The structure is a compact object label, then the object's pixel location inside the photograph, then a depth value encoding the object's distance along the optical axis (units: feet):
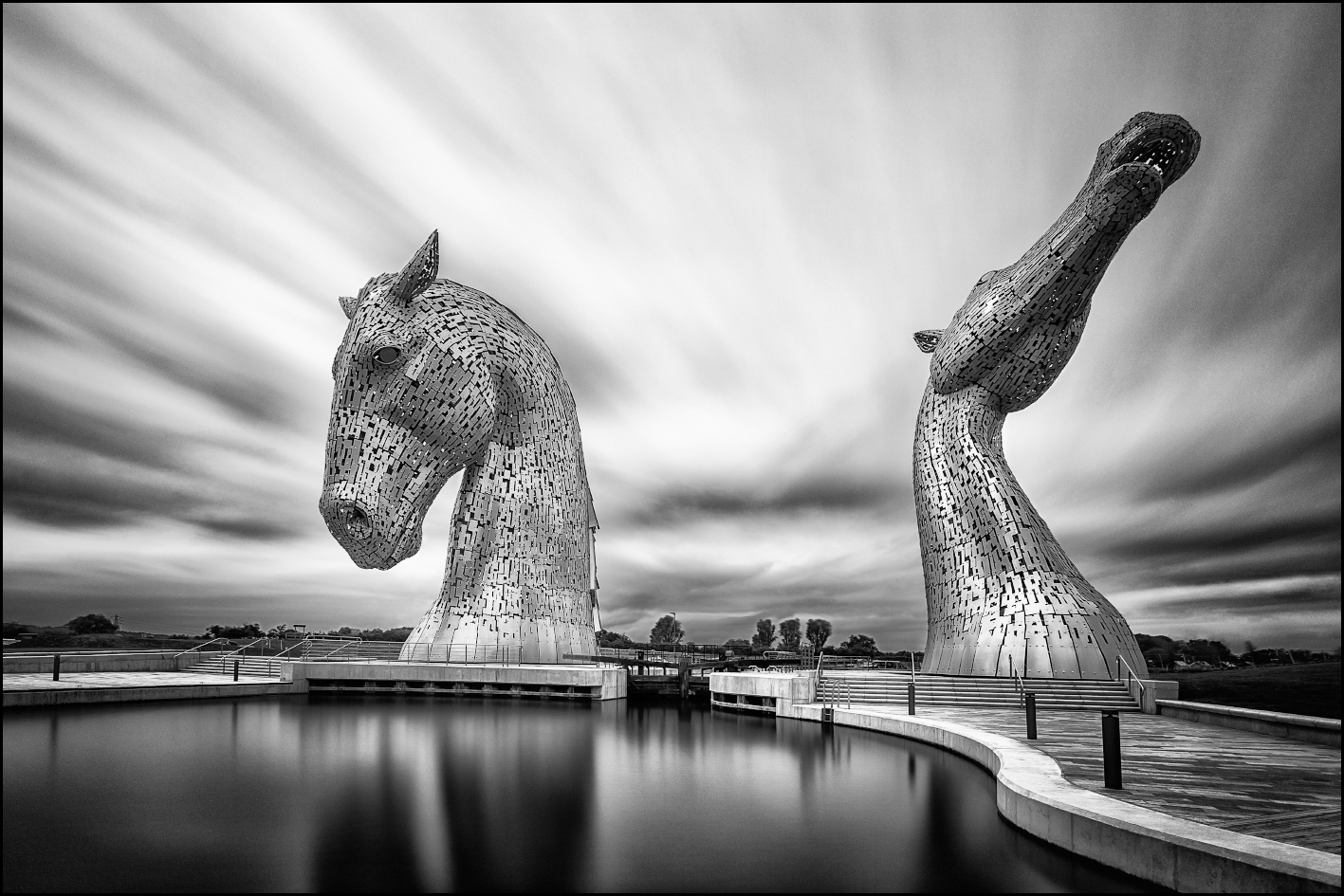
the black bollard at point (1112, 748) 23.16
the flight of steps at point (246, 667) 78.74
